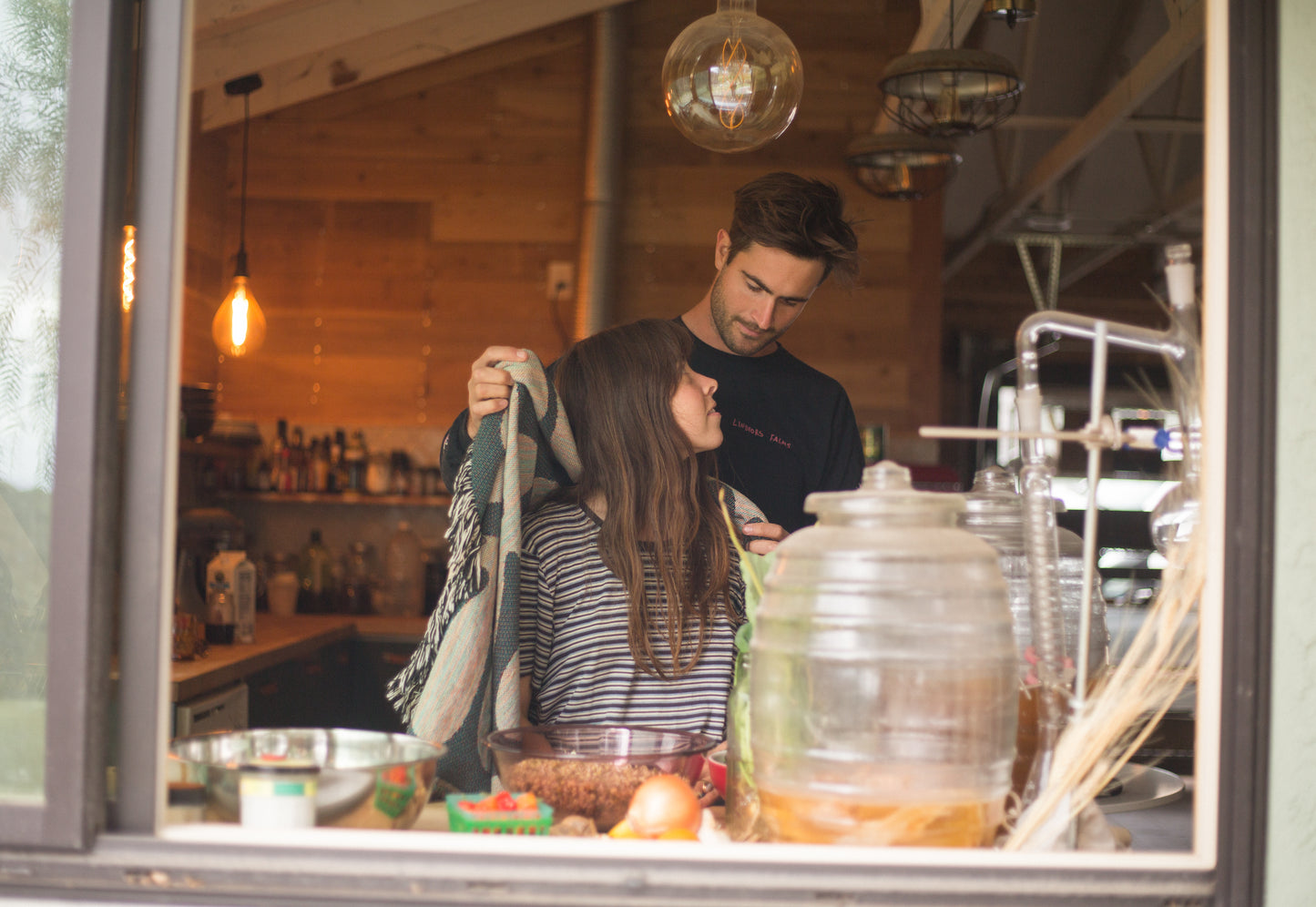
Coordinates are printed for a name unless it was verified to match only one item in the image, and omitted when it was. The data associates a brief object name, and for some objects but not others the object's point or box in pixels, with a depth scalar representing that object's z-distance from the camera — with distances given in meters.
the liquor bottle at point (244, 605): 3.84
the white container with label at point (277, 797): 1.08
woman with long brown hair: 1.82
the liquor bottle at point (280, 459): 5.06
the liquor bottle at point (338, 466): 5.05
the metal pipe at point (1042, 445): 1.10
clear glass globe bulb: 2.25
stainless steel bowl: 1.11
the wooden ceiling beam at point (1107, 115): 3.71
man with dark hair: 2.47
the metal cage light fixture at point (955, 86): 3.10
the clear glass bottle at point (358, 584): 5.00
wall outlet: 5.11
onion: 1.15
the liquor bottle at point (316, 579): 4.99
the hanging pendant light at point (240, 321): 3.97
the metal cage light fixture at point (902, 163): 3.66
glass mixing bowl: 1.25
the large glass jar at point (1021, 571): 1.27
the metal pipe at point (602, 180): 4.88
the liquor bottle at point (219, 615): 3.80
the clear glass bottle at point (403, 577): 5.02
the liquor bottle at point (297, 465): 5.05
